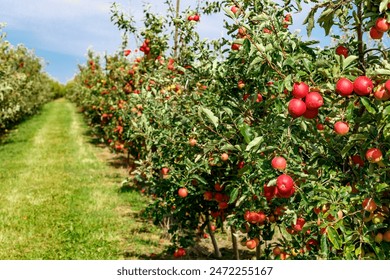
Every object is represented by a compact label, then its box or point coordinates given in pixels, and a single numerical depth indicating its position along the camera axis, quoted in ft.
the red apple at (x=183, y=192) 13.83
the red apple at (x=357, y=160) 9.00
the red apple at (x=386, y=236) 8.28
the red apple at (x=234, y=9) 11.56
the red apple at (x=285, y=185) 7.84
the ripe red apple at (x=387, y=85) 6.83
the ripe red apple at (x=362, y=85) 7.15
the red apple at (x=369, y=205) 7.68
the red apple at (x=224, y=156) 12.21
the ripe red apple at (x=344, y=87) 7.19
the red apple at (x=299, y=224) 10.48
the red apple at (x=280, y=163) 8.01
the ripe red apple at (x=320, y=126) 10.19
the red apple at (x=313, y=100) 7.25
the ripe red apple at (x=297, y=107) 7.27
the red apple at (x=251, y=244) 12.66
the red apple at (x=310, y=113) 7.48
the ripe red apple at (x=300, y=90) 7.42
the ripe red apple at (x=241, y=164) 12.67
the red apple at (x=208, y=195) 14.11
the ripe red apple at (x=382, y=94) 6.99
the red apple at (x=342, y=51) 8.99
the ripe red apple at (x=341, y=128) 7.95
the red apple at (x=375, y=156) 7.51
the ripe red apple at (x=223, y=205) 14.03
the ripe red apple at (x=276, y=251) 12.32
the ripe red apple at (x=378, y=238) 8.28
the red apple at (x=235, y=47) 12.42
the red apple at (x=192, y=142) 13.44
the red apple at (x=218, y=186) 13.79
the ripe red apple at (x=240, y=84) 12.36
